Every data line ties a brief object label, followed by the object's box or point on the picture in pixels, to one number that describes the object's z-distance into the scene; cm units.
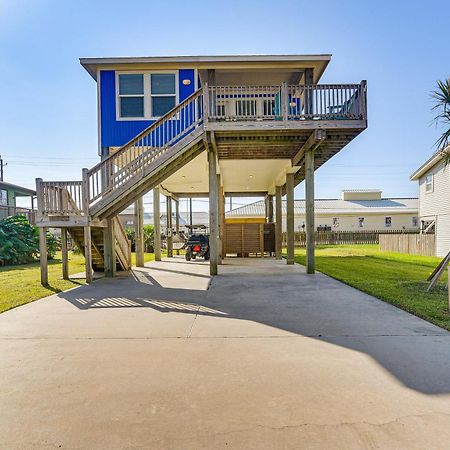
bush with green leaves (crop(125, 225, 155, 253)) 2239
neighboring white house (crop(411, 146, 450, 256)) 1759
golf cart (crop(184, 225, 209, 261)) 1558
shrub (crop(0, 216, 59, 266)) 1392
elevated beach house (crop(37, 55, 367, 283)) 883
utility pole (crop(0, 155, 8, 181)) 4625
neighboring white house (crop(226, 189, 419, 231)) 3266
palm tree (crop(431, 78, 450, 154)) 722
